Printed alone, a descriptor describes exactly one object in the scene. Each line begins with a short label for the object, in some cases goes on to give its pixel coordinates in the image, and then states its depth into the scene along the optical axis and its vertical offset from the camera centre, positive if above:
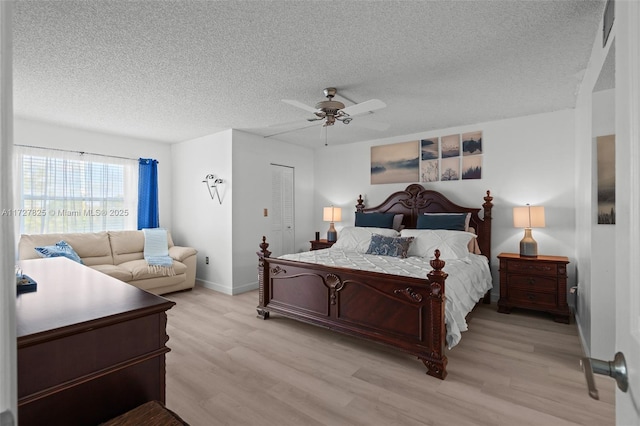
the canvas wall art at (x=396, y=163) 4.99 +0.79
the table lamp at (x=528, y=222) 3.73 -0.12
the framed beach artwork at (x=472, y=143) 4.45 +0.95
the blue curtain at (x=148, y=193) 5.38 +0.35
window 4.32 +0.33
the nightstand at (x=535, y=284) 3.56 -0.82
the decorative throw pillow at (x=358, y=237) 4.44 -0.34
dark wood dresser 1.07 -0.51
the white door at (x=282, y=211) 5.46 +0.04
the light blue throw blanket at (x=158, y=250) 4.62 -0.56
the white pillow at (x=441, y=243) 3.79 -0.37
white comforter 2.66 -0.57
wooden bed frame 2.51 -0.82
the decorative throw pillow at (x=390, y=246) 3.94 -0.42
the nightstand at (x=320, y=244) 5.24 -0.51
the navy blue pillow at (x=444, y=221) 4.20 -0.12
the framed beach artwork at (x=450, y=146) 4.61 +0.95
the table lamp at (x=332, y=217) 5.40 -0.07
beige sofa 4.21 -0.61
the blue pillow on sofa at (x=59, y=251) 4.01 -0.46
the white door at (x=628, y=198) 0.56 +0.02
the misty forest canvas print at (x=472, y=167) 4.46 +0.63
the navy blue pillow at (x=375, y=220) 4.85 -0.11
